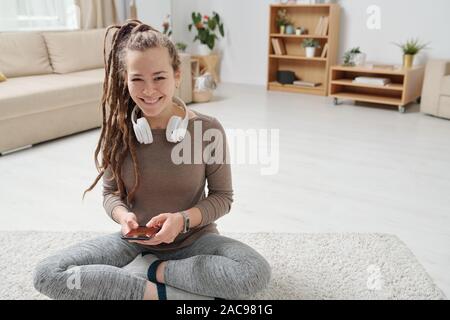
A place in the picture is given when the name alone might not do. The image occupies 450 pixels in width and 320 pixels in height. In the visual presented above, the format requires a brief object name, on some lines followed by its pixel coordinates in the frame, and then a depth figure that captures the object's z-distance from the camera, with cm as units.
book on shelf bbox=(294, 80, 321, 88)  479
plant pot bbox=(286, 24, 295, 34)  478
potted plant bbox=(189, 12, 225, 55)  531
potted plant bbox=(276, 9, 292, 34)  482
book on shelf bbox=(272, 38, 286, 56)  487
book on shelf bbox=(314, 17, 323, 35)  455
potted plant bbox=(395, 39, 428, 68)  399
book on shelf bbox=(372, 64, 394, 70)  407
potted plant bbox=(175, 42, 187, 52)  469
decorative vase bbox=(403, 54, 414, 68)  400
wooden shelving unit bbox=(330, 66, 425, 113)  390
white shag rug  140
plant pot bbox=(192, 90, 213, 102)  432
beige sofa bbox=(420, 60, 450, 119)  358
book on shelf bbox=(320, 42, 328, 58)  456
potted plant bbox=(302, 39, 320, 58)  465
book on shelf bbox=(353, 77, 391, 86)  400
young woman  112
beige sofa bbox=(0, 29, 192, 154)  288
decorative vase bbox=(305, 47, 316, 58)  467
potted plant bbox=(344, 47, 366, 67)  421
